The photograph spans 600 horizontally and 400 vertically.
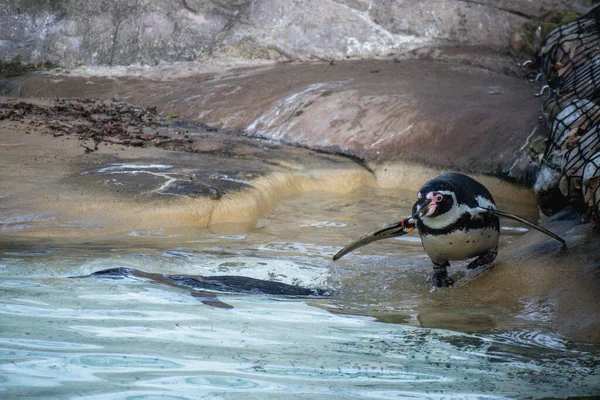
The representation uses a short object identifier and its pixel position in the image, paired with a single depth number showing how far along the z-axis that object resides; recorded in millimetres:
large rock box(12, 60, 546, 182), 14571
